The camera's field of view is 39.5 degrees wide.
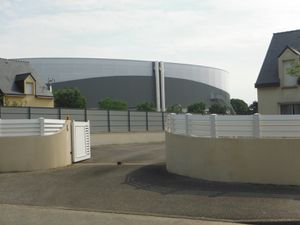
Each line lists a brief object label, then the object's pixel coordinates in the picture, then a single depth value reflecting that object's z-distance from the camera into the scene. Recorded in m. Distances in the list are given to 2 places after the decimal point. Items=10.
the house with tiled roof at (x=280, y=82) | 23.56
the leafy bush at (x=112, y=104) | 64.40
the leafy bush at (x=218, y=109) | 78.90
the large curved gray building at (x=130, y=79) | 83.75
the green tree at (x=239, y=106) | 94.43
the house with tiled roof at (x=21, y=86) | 39.50
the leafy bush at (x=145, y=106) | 67.51
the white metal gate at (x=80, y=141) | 15.55
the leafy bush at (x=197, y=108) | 75.75
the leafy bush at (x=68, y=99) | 56.83
